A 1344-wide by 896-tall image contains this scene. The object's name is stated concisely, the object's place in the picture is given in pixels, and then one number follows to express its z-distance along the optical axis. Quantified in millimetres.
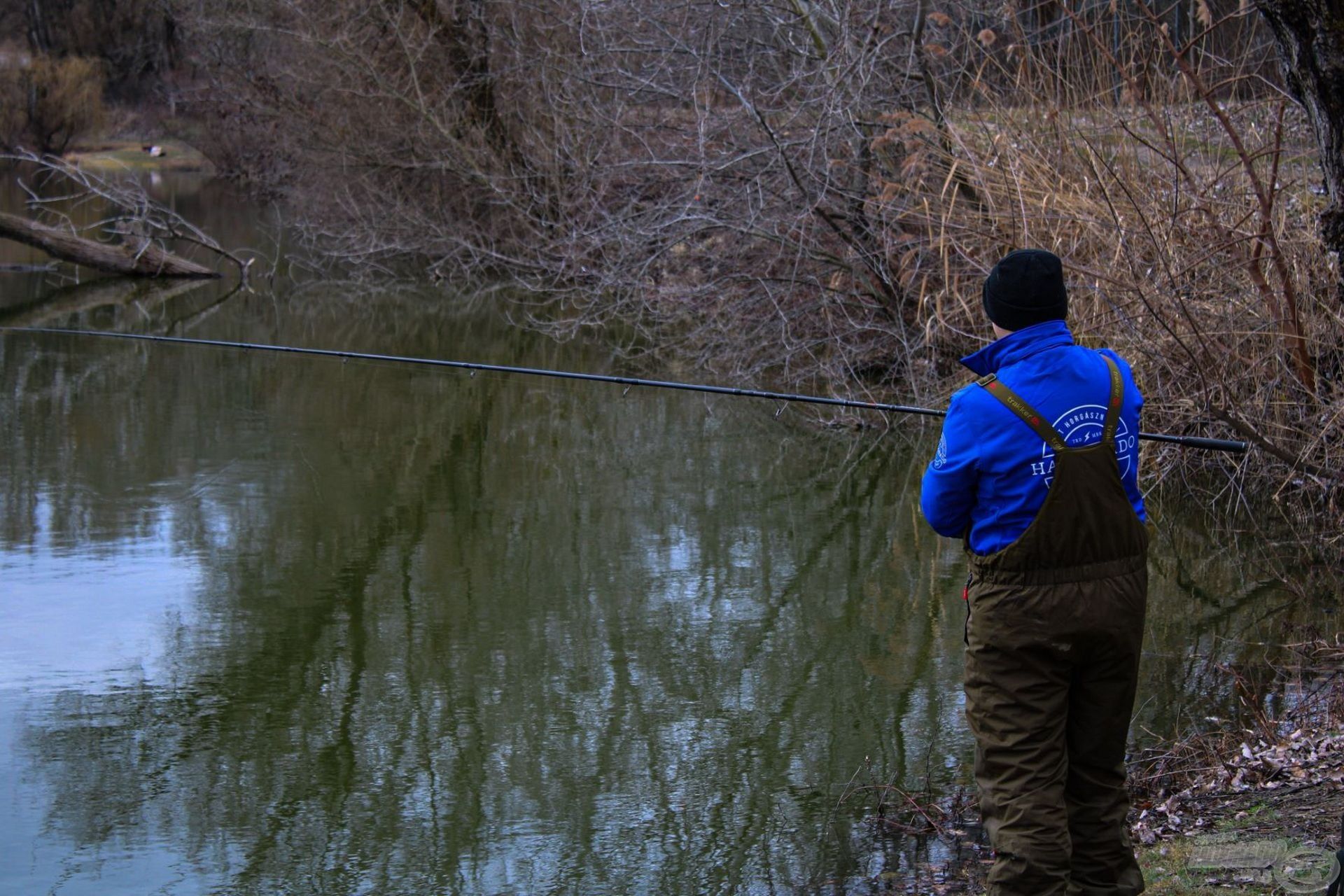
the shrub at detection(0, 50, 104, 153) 29969
